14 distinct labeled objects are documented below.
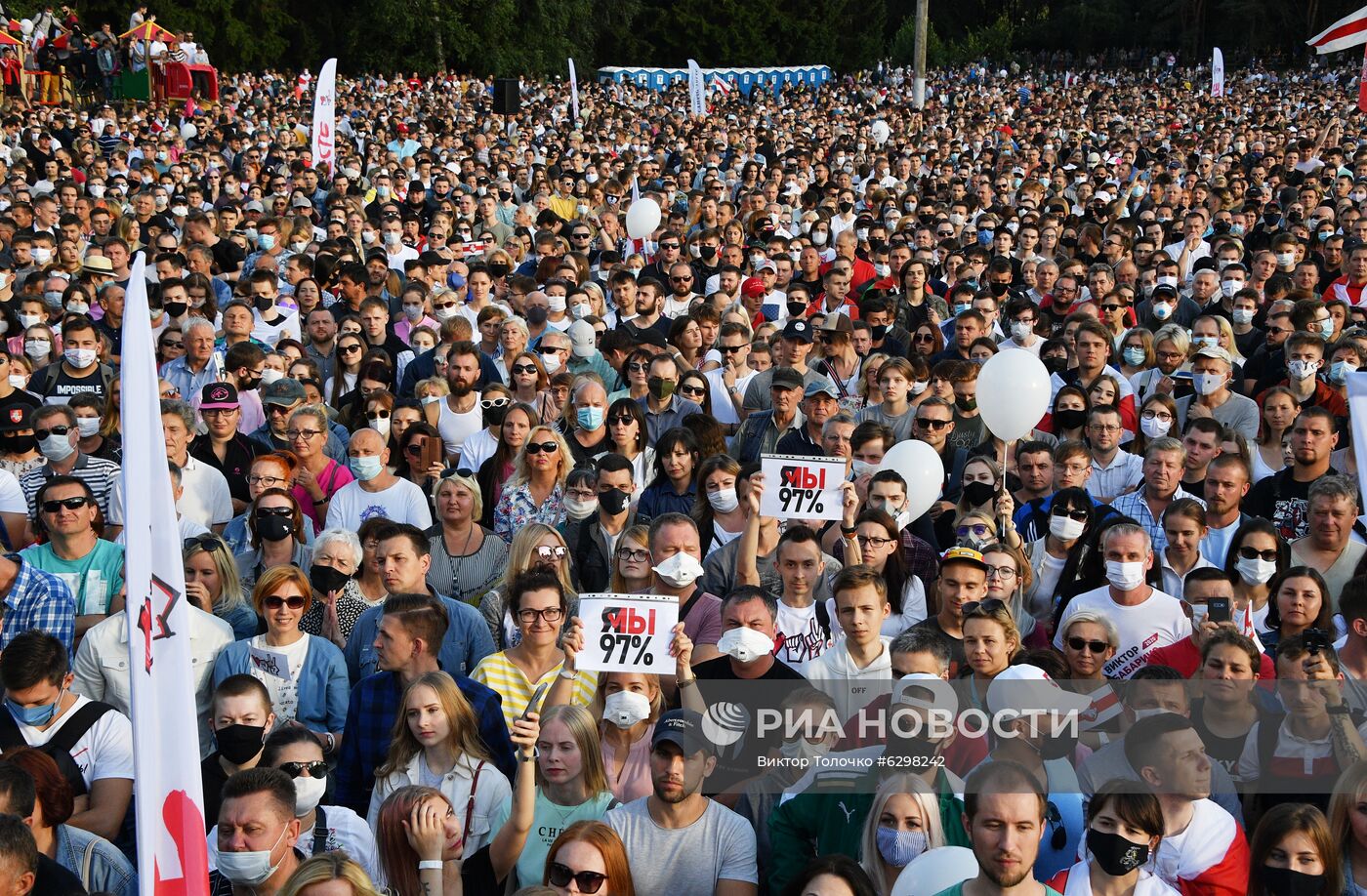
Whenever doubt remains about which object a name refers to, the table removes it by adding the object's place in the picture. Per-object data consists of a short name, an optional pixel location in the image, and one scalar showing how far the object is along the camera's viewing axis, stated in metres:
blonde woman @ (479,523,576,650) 6.80
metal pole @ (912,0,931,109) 36.12
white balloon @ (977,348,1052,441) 8.09
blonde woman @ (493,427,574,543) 8.11
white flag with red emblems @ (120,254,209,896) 3.48
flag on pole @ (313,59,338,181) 19.38
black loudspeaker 32.38
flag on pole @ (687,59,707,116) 31.11
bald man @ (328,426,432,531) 7.98
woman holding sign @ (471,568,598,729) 6.07
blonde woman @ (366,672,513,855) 5.26
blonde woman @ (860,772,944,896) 4.72
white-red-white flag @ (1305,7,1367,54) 21.42
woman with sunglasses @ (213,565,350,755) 6.13
